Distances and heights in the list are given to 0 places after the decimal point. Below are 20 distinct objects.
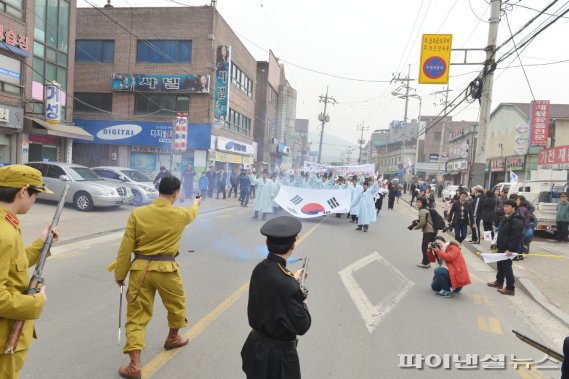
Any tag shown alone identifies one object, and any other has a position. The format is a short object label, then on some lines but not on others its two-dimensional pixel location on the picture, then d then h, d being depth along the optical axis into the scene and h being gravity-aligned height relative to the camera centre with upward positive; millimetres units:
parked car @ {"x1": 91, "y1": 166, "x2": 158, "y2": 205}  15883 -796
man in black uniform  2293 -809
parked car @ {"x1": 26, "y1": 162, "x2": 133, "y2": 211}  13422 -975
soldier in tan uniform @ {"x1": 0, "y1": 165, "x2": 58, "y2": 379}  1987 -578
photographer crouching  6305 -1403
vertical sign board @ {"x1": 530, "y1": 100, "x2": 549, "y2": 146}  25328 +4151
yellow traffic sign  14414 +4382
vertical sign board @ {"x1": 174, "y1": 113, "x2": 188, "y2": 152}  23250 +1766
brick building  26484 +5149
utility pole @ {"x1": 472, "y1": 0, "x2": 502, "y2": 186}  13477 +3073
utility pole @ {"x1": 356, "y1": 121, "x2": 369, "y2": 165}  92912 +8060
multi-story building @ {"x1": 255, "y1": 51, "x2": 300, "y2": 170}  43219 +6487
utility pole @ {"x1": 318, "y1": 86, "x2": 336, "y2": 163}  60219 +8918
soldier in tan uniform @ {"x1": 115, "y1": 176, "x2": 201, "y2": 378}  3391 -855
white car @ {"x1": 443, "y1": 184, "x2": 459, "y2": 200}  33031 -848
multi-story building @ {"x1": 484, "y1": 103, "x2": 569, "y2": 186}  28419 +3665
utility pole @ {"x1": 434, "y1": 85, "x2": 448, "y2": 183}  44688 +3979
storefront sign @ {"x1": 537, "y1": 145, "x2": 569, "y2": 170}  19292 +1570
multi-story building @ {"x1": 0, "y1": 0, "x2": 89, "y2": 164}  16953 +3468
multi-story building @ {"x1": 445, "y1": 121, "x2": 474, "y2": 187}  44000 +3361
